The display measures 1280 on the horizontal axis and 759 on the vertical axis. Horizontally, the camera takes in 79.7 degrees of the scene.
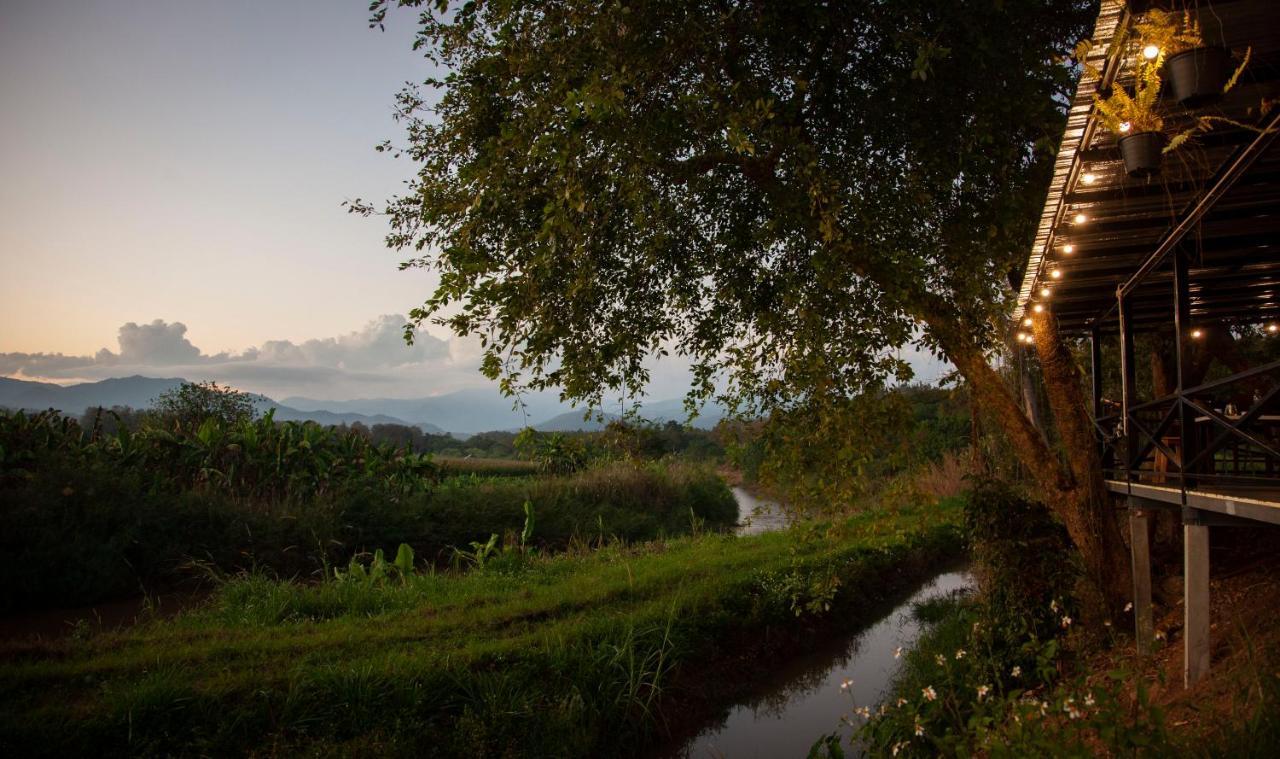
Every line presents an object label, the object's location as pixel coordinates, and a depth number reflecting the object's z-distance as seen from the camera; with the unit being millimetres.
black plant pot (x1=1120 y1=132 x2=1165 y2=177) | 3965
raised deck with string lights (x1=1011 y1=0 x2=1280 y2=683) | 3709
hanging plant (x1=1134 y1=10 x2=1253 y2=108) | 3346
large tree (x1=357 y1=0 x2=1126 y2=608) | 5453
